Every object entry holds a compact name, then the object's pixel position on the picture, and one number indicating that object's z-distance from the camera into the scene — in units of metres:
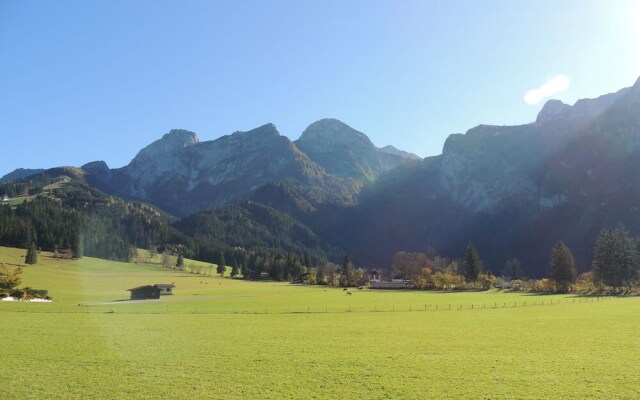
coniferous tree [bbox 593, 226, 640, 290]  115.32
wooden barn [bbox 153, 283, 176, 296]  117.45
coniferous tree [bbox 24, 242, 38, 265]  150.38
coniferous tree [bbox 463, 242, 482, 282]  151.00
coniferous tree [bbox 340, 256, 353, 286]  183.12
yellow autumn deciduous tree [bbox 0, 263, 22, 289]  93.12
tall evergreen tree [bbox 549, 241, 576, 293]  124.06
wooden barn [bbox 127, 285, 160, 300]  104.31
